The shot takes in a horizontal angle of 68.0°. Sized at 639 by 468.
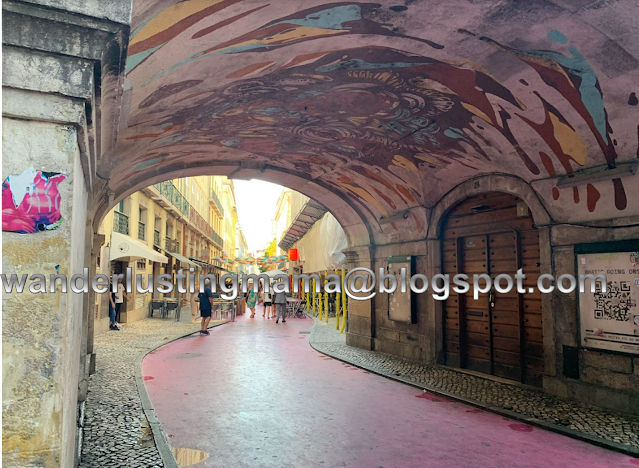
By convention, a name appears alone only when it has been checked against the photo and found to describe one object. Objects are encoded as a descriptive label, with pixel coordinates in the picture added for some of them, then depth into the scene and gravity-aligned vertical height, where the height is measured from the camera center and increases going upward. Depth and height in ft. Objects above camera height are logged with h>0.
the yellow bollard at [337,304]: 52.94 -3.56
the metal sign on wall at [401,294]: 33.22 -1.54
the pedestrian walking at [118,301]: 50.16 -2.88
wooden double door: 25.89 -1.54
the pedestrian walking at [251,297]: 74.65 -3.83
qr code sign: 20.18 -1.32
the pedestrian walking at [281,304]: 64.69 -4.17
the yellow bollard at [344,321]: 49.57 -5.04
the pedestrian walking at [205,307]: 48.88 -3.37
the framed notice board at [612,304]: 19.90 -1.44
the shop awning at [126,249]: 50.44 +2.85
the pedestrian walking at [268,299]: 76.90 -4.16
